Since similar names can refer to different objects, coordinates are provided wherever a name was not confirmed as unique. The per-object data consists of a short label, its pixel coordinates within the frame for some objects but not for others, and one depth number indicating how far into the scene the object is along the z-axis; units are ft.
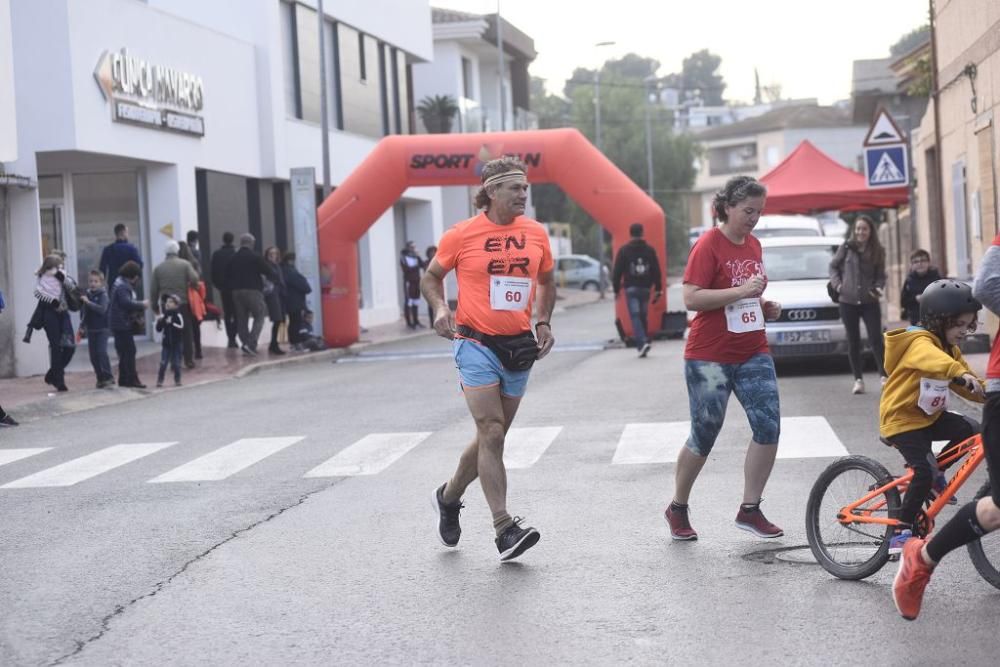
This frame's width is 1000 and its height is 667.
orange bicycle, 21.29
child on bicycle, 20.39
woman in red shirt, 25.44
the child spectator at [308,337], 88.43
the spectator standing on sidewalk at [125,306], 63.31
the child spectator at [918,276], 52.54
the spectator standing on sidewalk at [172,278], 70.33
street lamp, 196.54
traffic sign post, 64.28
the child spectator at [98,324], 61.93
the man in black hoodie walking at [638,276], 71.56
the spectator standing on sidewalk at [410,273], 110.63
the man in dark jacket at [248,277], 83.20
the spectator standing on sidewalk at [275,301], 85.97
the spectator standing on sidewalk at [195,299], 73.36
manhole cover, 24.20
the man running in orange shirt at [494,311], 25.16
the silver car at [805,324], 58.18
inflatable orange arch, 87.66
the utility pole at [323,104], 96.10
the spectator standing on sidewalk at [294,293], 86.63
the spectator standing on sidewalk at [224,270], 83.87
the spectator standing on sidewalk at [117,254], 76.69
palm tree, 145.79
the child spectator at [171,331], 65.67
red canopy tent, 86.63
